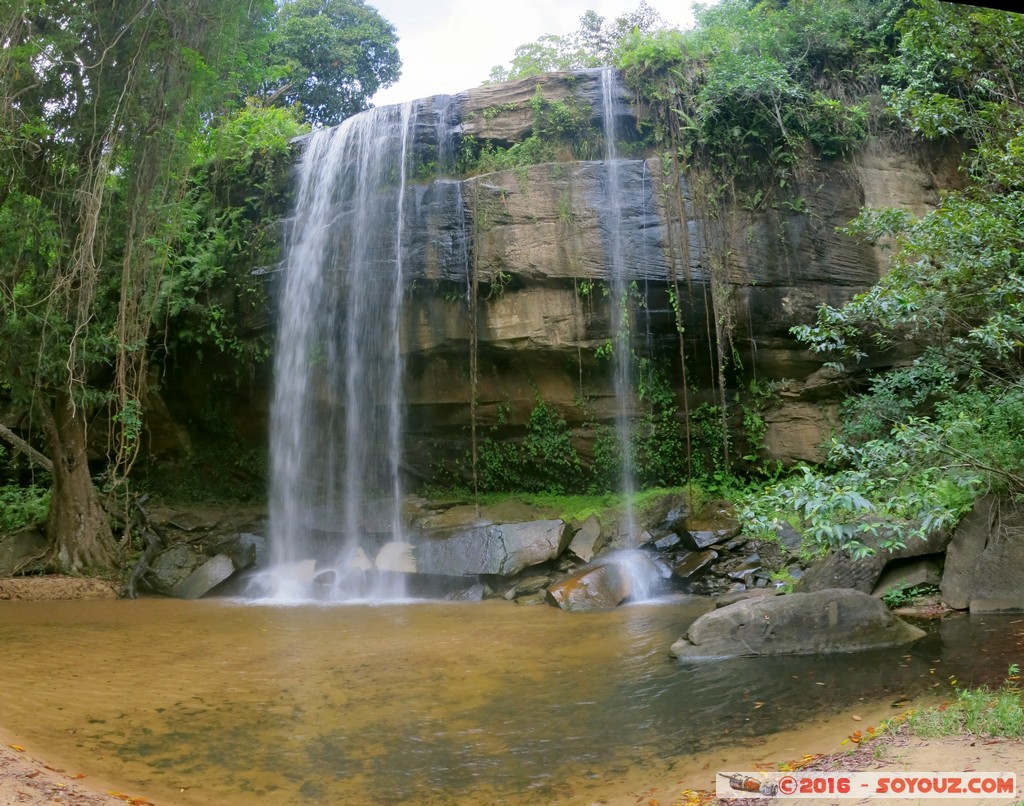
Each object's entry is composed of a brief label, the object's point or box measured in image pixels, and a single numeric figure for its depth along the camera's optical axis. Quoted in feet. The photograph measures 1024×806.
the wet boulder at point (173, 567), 37.55
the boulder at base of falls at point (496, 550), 35.53
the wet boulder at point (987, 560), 25.35
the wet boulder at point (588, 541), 36.45
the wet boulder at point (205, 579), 36.78
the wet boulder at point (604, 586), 31.63
